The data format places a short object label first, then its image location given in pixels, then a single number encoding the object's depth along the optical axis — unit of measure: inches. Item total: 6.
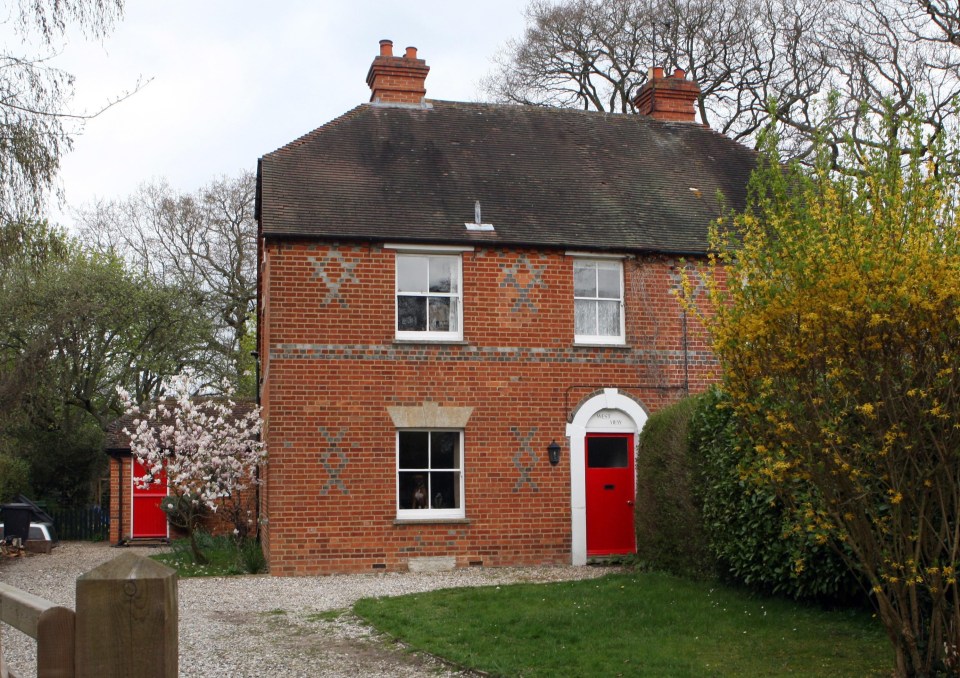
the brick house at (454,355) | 666.2
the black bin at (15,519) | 857.5
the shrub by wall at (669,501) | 552.4
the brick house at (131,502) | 971.3
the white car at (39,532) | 919.7
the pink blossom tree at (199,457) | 698.8
